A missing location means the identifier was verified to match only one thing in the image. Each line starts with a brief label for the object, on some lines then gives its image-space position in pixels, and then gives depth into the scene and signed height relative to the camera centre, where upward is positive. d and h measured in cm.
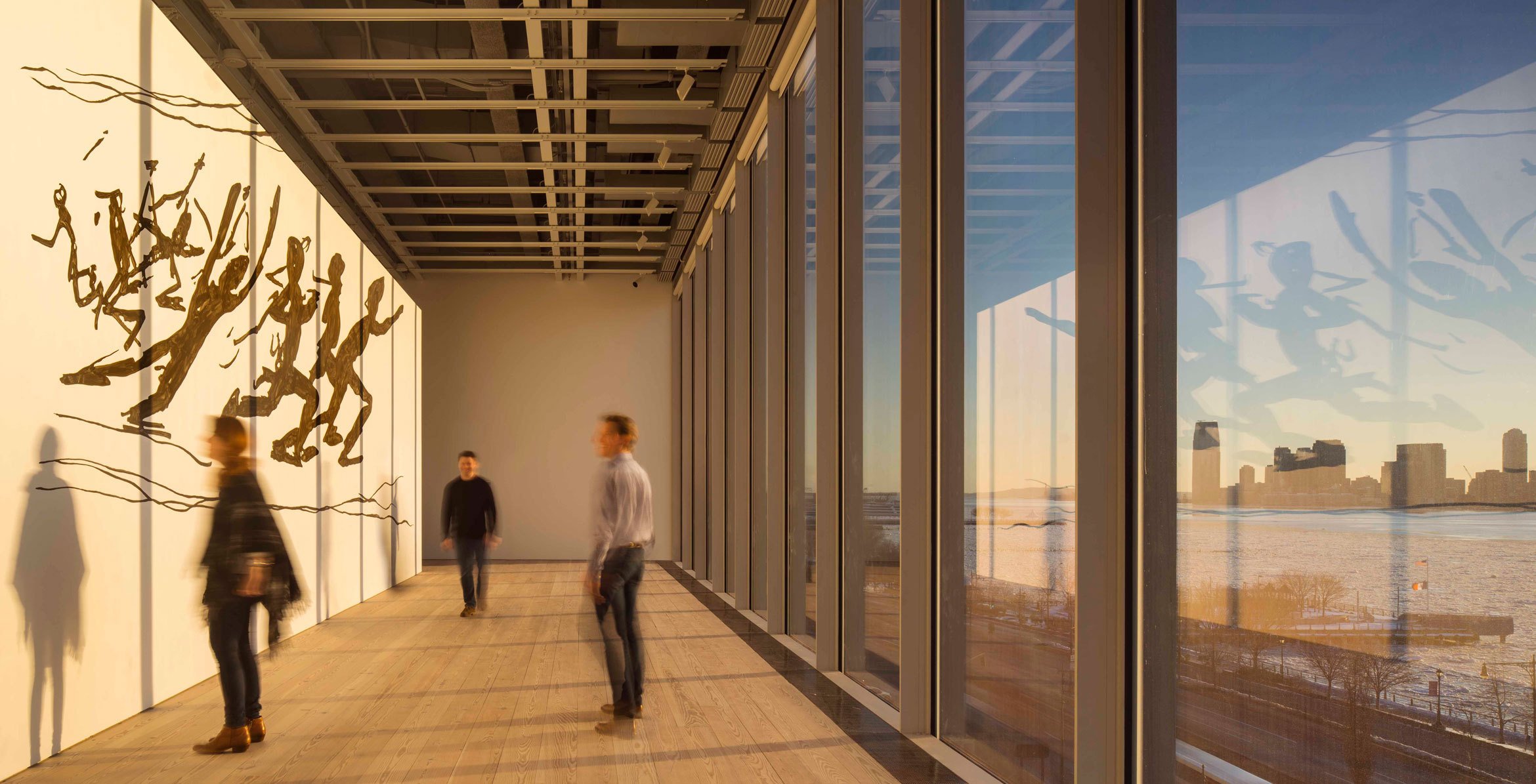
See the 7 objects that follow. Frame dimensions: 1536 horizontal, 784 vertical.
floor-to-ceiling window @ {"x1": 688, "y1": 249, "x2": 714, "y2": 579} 1463 +21
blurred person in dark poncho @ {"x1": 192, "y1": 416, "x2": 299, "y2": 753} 485 -64
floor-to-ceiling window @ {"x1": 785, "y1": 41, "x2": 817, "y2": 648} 816 +56
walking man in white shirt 541 -60
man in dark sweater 1018 -88
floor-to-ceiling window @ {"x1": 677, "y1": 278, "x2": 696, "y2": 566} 1642 -23
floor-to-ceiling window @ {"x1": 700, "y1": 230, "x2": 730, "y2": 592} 1295 +42
